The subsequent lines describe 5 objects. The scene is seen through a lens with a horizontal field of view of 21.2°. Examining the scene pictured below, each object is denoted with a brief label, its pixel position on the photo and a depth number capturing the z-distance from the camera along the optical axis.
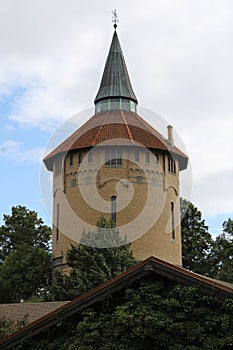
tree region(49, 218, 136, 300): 26.38
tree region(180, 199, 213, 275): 43.28
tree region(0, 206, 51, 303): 36.38
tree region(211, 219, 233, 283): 39.66
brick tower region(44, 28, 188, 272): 37.47
